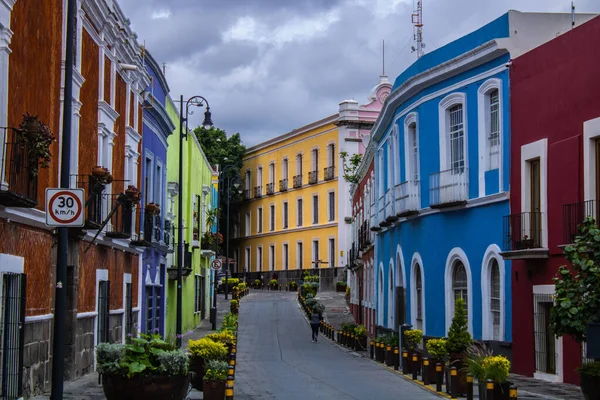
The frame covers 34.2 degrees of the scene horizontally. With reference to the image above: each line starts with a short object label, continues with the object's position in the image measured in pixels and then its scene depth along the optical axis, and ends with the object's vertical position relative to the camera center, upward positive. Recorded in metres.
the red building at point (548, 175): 20.86 +2.49
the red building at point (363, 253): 42.72 +1.50
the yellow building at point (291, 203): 69.76 +6.29
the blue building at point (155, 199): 29.76 +2.78
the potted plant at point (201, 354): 17.77 -1.30
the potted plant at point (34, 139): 14.50 +2.16
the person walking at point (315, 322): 37.28 -1.47
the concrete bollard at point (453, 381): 18.78 -1.88
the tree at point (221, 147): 79.75 +11.32
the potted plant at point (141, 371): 12.25 -1.11
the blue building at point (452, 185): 25.47 +2.86
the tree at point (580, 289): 15.49 -0.08
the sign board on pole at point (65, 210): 13.13 +0.98
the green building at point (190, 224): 36.66 +2.52
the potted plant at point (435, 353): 21.61 -1.56
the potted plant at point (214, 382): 16.44 -1.66
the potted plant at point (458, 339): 21.14 -1.20
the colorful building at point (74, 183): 15.06 +1.80
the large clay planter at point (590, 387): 15.44 -1.63
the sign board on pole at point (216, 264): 41.47 +0.82
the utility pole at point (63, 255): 12.98 +0.38
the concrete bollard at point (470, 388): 17.30 -1.85
